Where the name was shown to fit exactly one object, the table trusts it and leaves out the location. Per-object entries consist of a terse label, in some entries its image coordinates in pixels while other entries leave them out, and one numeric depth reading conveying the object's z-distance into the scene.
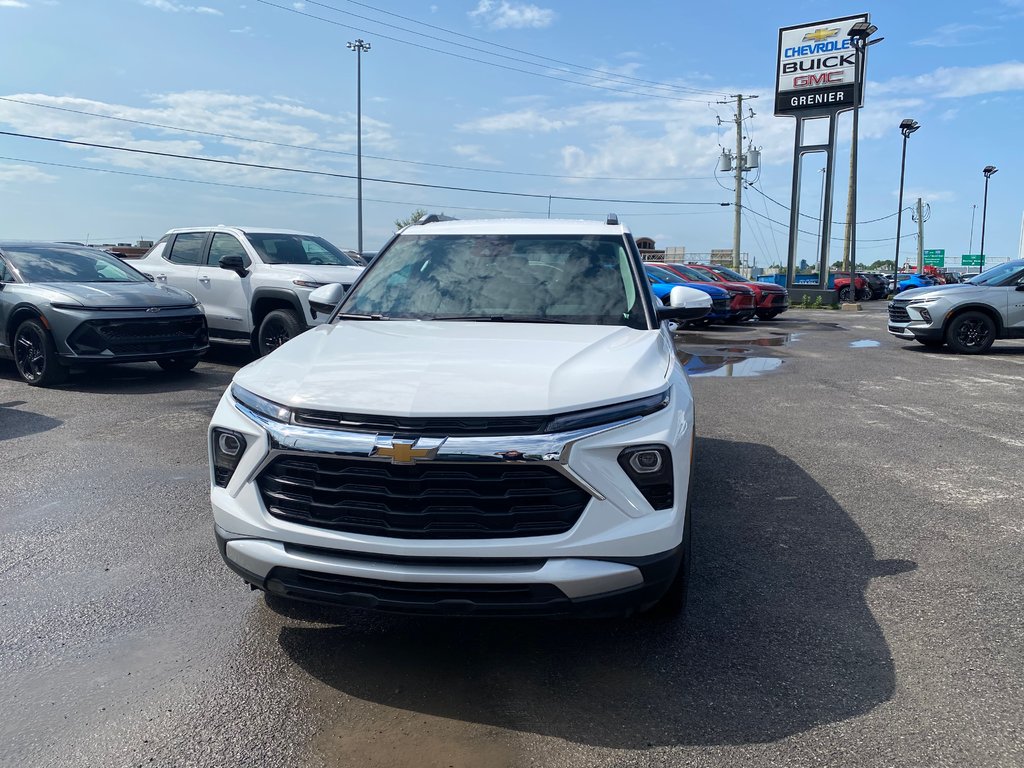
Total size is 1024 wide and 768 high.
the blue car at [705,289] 18.81
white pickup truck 10.28
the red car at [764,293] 21.00
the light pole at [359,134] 40.38
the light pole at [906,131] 40.20
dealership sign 31.97
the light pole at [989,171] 54.97
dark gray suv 9.10
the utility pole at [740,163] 47.31
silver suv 13.72
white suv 2.81
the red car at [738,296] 20.00
